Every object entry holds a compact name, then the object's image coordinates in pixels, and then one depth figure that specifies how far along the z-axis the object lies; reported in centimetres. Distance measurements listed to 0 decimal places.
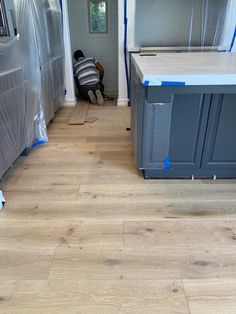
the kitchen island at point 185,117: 153
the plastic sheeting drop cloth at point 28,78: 177
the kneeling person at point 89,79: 403
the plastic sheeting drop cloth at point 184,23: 353
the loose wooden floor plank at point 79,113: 326
